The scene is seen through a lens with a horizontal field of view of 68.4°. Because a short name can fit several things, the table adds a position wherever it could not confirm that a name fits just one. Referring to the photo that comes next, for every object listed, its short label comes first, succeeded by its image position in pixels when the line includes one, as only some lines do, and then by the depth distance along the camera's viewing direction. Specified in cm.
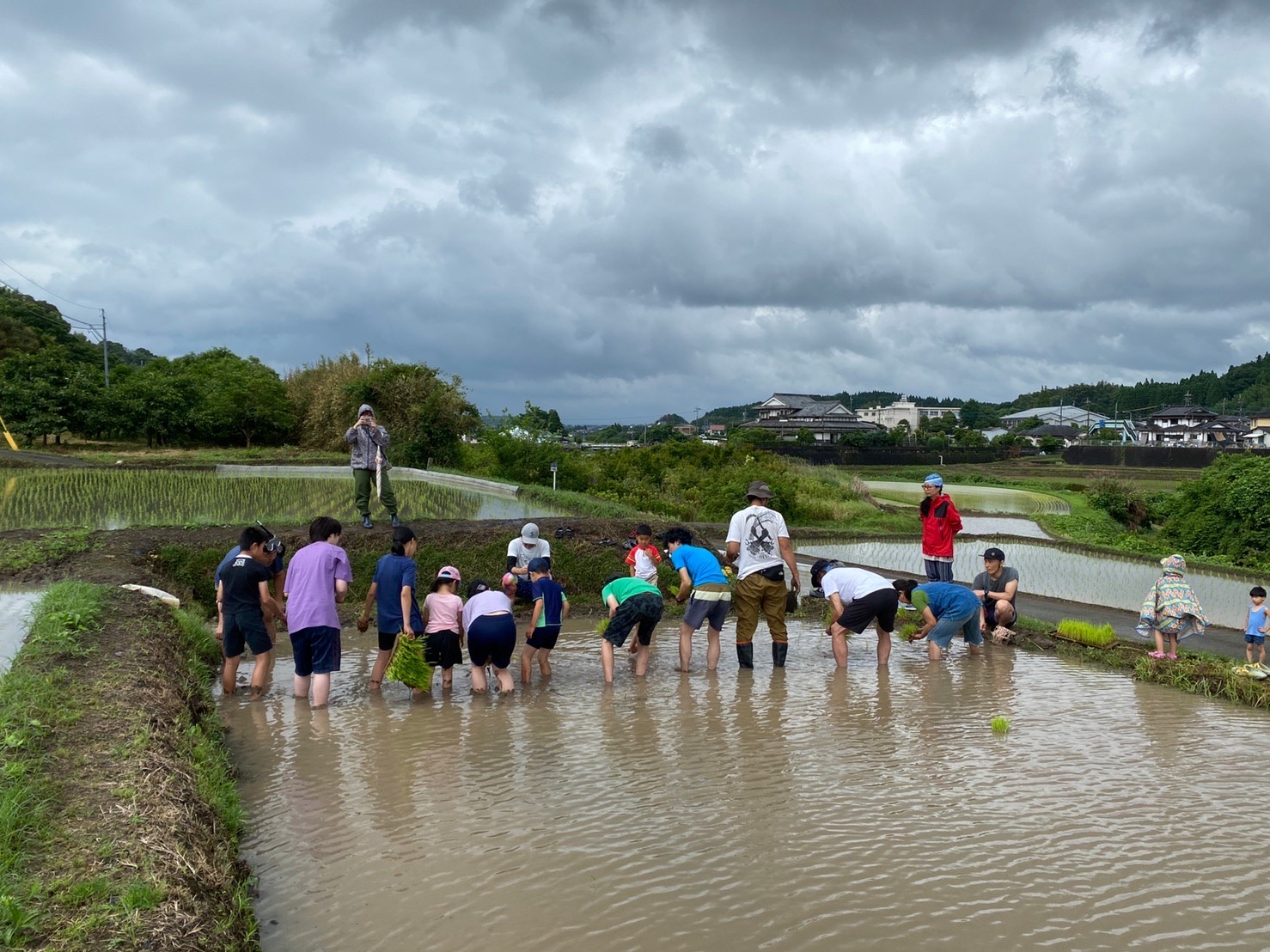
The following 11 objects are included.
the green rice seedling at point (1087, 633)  1019
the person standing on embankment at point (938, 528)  1081
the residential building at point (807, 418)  8588
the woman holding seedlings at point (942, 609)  956
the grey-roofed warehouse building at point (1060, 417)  11662
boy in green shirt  859
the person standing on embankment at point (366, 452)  1272
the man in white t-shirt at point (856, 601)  907
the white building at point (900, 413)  13912
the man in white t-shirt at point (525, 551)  939
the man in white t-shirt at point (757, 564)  909
